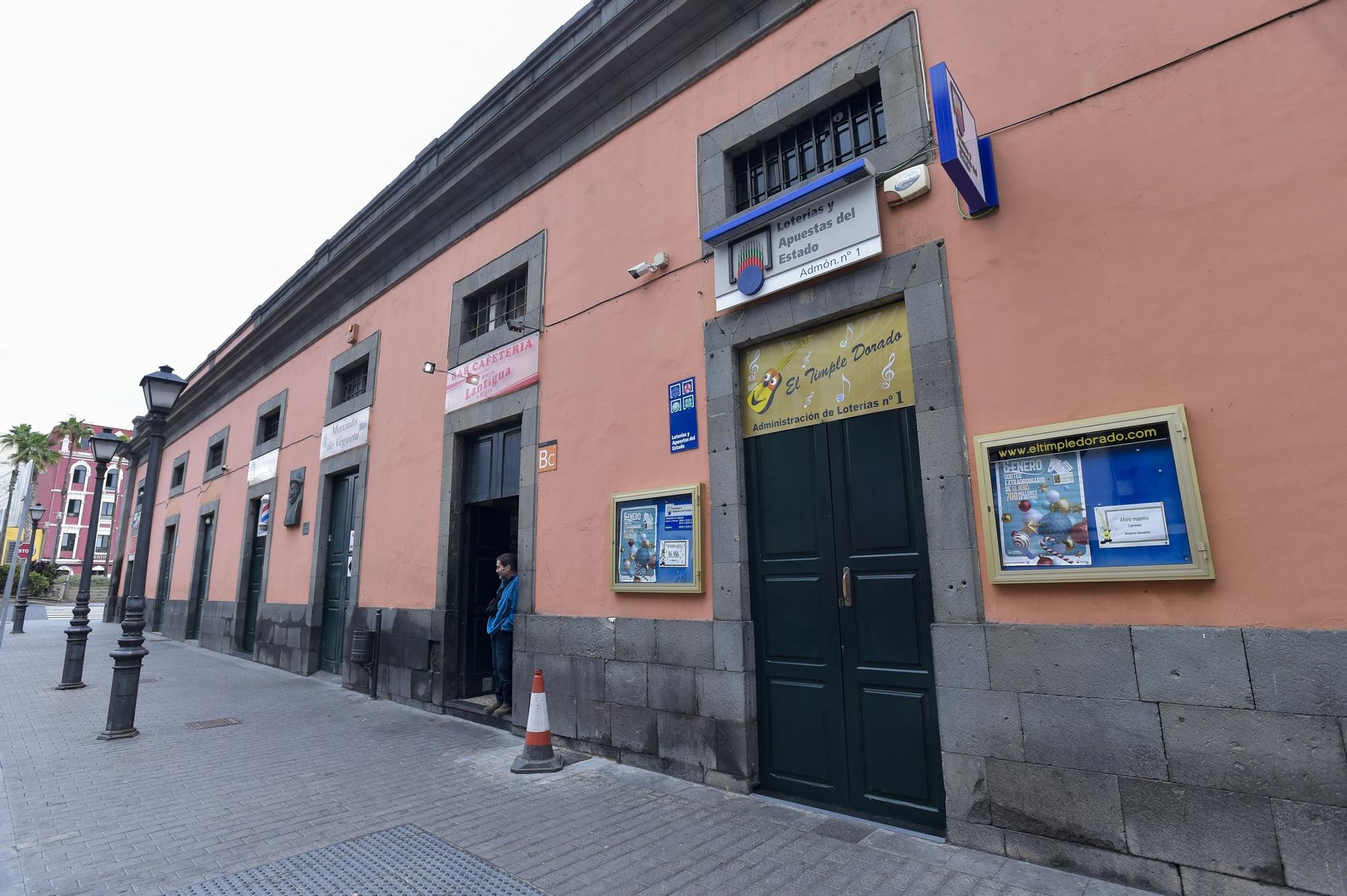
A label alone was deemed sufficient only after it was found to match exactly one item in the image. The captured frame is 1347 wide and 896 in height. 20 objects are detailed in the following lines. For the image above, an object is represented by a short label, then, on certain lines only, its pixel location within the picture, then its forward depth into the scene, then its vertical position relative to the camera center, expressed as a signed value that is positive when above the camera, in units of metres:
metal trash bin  9.45 -0.95
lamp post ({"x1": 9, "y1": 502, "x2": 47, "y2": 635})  18.06 -0.49
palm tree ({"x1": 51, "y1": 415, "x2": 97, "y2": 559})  52.59 +12.13
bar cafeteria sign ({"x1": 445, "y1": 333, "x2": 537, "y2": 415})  7.91 +2.52
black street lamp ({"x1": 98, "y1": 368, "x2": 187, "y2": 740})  7.07 -0.33
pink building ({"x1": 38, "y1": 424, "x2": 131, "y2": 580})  54.94 +6.68
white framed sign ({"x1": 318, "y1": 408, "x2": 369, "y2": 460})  11.05 +2.48
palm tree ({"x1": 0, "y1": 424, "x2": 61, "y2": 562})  48.59 +10.30
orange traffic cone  5.82 -1.45
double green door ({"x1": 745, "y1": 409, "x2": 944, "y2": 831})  4.47 -0.35
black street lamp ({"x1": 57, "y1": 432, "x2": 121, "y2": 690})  9.93 -0.84
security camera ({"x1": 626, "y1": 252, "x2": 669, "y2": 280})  6.43 +2.96
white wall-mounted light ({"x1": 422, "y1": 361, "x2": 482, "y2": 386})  8.74 +2.72
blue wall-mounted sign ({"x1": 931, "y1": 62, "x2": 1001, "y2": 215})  3.87 +2.53
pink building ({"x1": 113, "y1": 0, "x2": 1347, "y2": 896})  3.36 +1.03
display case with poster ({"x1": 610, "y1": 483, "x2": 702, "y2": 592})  5.74 +0.31
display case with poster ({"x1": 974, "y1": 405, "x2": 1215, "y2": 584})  3.51 +0.36
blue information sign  5.99 +1.42
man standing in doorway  7.64 -0.64
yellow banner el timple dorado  4.89 +1.53
